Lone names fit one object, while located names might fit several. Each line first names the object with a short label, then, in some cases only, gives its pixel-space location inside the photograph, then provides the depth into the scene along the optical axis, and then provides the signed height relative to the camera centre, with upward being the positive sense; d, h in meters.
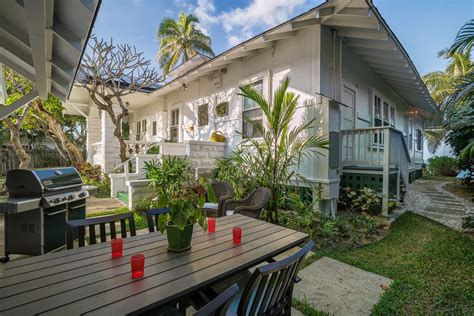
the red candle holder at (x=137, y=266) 1.28 -0.63
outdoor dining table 1.04 -0.68
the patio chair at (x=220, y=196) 3.90 -0.73
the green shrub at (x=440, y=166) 12.77 -0.46
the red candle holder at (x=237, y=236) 1.80 -0.63
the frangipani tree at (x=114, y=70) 6.71 +2.71
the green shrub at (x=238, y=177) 4.70 -0.45
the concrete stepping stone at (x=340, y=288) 2.14 -1.39
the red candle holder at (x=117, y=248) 1.53 -0.63
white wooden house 4.66 +1.88
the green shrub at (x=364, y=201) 4.39 -0.94
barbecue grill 2.96 -0.79
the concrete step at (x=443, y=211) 5.19 -1.25
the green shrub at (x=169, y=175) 5.26 -0.44
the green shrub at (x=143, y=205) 5.32 -1.16
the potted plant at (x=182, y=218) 1.54 -0.43
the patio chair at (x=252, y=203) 3.21 -0.74
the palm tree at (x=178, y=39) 15.48 +8.08
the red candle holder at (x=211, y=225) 2.05 -0.62
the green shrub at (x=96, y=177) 8.15 -0.82
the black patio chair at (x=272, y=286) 1.09 -0.67
